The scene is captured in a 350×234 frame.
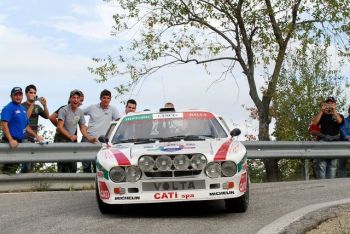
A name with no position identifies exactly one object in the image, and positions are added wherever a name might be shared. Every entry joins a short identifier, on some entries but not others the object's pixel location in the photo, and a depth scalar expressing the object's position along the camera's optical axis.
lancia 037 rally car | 7.80
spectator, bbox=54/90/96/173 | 12.15
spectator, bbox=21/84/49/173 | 11.87
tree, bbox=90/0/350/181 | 22.62
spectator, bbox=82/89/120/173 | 12.46
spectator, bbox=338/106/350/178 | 14.53
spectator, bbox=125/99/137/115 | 12.95
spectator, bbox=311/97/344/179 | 13.68
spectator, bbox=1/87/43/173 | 11.29
